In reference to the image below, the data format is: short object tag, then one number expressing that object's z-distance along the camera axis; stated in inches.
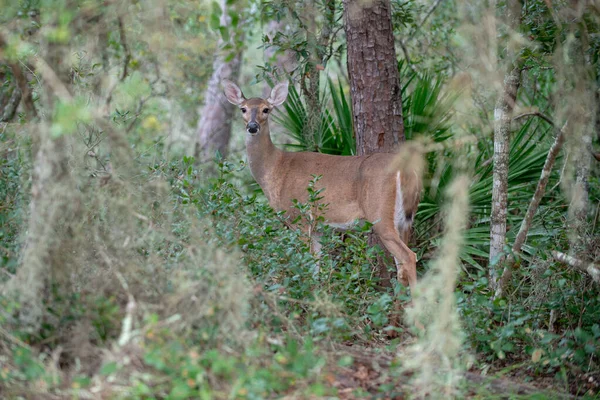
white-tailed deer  535.5
